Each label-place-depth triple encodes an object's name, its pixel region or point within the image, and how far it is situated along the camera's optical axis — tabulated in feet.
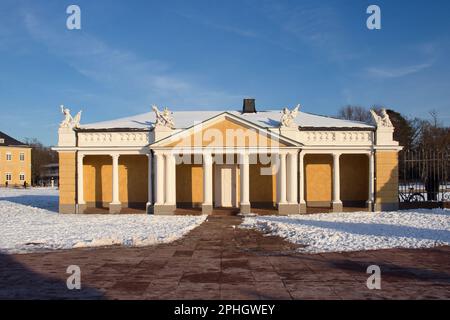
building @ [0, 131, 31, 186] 281.95
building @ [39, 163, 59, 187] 338.48
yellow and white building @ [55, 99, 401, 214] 88.22
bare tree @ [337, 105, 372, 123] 244.01
